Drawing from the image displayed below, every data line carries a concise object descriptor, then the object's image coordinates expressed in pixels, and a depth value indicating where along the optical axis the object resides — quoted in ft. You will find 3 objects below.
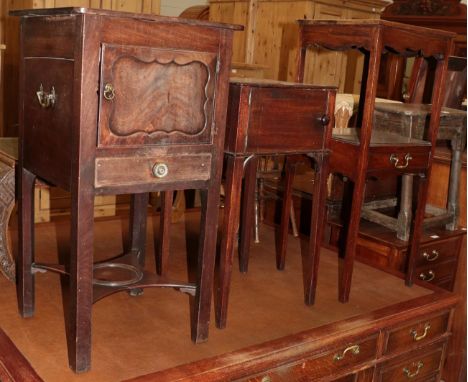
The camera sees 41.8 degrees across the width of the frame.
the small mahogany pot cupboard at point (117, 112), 4.45
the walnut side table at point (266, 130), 5.55
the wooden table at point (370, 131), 6.35
